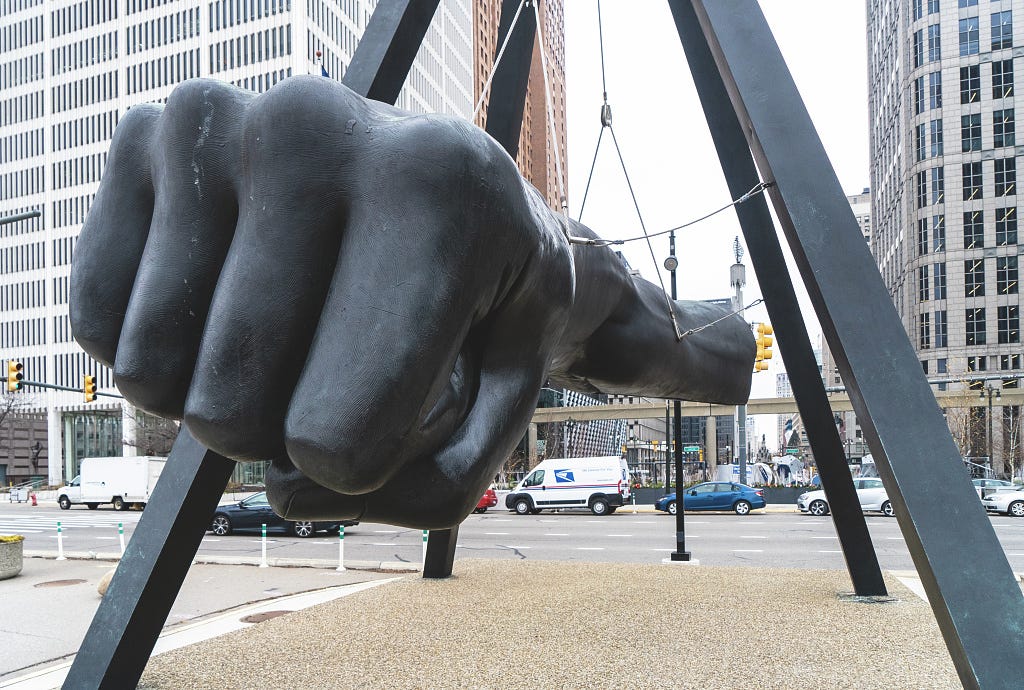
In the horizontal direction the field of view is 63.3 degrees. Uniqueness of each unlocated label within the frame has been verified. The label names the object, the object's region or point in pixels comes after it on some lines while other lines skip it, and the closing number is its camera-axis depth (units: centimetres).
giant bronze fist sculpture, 209
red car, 3078
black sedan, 2284
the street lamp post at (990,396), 4153
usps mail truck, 2891
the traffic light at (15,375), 2303
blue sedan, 2906
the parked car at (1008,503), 2748
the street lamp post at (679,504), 1509
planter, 1445
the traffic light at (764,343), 1791
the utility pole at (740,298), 2291
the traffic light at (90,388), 2544
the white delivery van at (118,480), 3412
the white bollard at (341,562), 1462
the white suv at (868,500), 2730
